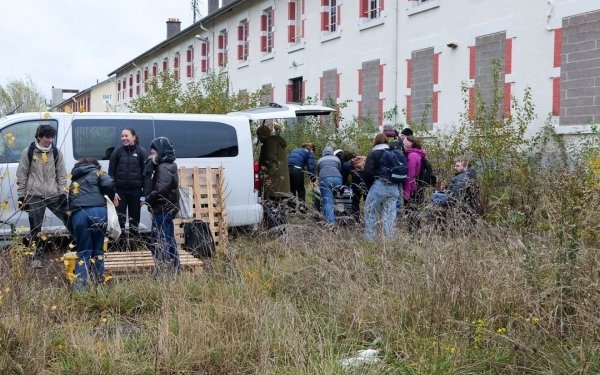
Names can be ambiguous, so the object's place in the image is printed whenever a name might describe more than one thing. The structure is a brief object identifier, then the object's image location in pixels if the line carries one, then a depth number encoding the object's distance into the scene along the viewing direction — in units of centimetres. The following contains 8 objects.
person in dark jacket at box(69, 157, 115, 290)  731
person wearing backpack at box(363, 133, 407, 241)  983
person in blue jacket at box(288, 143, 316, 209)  1293
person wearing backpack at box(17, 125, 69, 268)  807
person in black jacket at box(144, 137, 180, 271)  777
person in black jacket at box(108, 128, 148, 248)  940
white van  962
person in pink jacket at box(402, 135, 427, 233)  1048
